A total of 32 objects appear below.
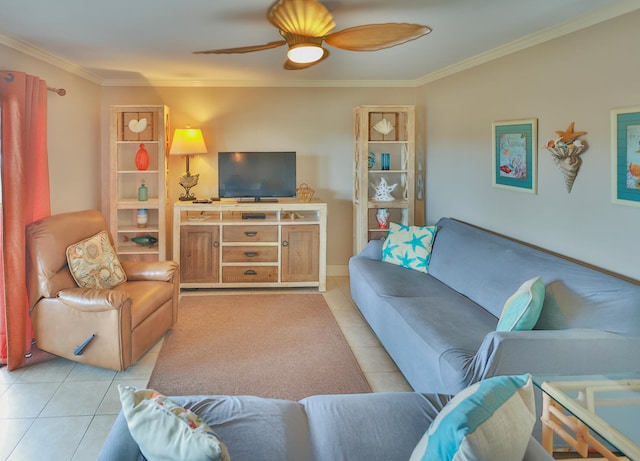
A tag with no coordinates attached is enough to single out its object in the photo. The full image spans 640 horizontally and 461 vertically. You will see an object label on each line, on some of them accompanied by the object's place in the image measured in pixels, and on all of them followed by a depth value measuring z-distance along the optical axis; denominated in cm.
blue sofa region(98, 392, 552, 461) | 166
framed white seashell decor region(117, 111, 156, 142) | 535
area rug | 319
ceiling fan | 267
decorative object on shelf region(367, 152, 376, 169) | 571
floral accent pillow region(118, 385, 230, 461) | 127
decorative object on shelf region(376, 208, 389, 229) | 572
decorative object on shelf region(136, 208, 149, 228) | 549
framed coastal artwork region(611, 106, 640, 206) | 270
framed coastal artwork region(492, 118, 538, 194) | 366
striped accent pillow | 124
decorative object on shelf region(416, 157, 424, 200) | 595
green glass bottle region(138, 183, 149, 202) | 540
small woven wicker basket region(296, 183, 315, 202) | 573
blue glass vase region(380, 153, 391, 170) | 570
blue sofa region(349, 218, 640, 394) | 228
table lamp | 541
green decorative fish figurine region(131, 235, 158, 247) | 542
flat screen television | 560
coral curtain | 336
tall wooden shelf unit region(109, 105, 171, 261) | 528
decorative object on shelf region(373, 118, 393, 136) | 557
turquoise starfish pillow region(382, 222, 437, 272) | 448
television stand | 536
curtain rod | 339
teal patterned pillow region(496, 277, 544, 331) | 247
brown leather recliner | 329
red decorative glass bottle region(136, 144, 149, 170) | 544
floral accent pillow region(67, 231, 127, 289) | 358
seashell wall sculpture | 315
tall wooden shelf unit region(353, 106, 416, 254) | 555
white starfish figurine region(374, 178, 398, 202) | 567
